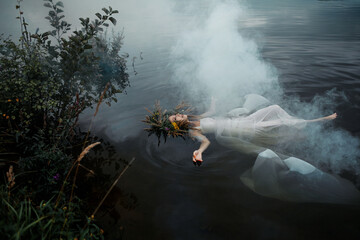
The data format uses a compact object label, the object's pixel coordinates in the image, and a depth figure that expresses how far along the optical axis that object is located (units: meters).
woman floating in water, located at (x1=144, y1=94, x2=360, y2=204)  2.91
